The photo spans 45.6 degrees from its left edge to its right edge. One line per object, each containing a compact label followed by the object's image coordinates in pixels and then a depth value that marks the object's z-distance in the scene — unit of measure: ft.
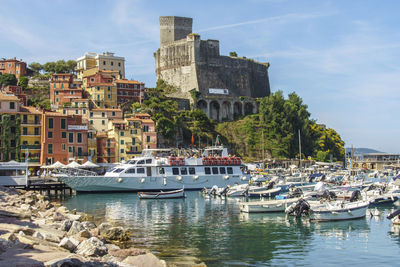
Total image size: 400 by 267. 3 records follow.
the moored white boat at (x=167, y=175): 155.63
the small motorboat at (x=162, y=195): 139.54
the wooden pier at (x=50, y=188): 163.43
